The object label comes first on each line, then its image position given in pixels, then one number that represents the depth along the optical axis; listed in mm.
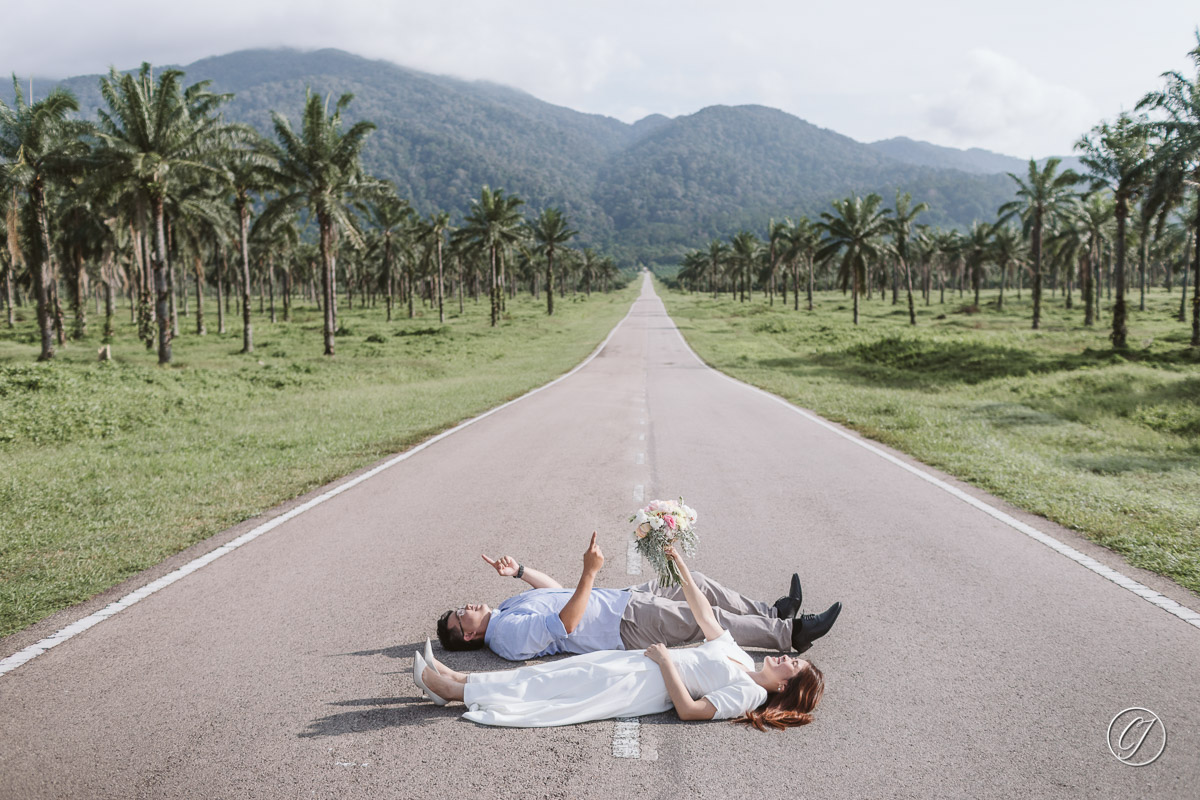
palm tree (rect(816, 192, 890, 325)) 51469
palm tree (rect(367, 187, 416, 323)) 55294
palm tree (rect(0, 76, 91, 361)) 25469
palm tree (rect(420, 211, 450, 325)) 56291
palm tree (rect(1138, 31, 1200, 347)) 23703
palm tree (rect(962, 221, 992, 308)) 68812
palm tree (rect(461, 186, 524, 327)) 51062
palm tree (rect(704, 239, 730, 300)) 103875
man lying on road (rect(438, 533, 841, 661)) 4516
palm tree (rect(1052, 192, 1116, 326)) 49656
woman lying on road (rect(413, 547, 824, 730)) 3773
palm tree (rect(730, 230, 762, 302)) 84625
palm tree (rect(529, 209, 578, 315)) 62053
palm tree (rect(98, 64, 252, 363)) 24422
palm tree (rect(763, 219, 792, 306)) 67938
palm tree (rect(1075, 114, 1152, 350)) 26672
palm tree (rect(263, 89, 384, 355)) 29094
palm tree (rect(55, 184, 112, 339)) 34750
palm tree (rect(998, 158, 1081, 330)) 43156
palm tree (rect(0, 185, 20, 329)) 23297
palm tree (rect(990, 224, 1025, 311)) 70625
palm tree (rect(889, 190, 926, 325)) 53281
